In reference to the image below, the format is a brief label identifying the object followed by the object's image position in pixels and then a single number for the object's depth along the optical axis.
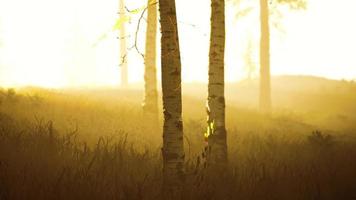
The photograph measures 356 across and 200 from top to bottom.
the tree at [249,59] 44.56
